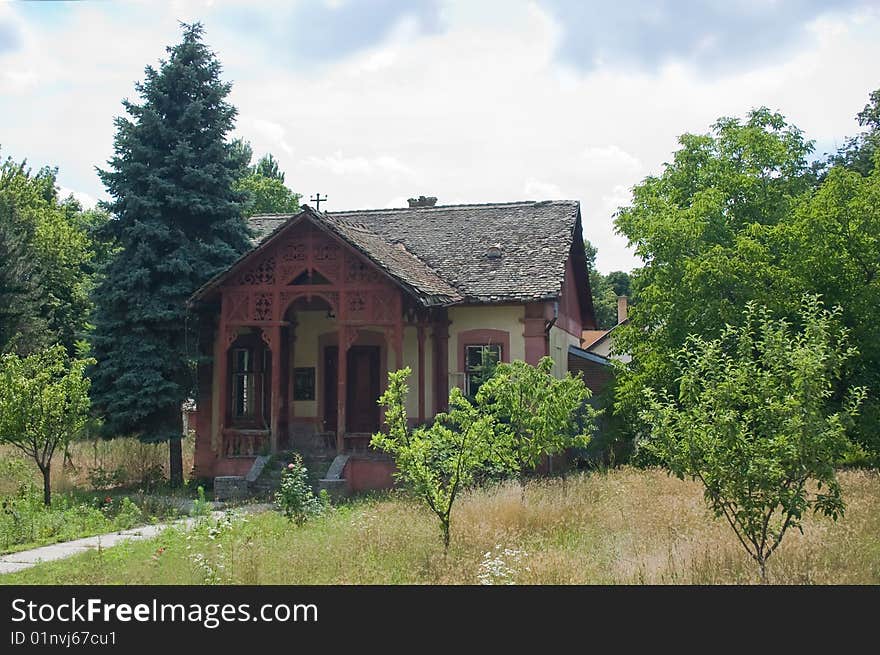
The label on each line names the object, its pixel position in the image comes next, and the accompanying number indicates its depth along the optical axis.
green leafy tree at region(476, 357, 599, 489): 14.60
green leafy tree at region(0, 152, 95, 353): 27.55
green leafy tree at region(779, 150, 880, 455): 16.42
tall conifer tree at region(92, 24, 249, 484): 20.25
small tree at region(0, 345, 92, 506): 15.84
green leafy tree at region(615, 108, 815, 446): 18.91
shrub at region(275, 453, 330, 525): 14.36
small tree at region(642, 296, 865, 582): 9.04
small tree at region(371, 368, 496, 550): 10.87
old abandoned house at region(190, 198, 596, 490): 19.27
